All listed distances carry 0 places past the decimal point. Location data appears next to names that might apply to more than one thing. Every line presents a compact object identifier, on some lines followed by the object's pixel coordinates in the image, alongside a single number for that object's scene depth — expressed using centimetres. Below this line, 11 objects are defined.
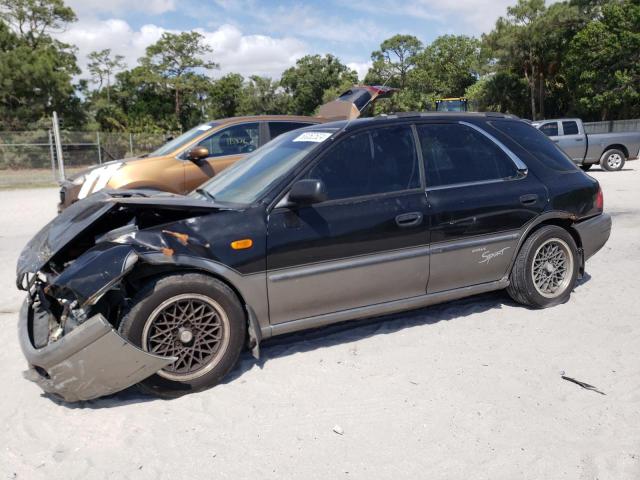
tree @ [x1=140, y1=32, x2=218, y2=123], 4447
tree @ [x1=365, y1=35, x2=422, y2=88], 5148
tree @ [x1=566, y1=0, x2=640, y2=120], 3231
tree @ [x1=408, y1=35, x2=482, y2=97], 4922
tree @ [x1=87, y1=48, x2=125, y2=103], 4619
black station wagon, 334
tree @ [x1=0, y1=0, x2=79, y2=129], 2886
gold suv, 775
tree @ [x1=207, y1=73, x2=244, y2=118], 5089
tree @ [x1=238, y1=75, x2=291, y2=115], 5353
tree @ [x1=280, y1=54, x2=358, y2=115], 5953
